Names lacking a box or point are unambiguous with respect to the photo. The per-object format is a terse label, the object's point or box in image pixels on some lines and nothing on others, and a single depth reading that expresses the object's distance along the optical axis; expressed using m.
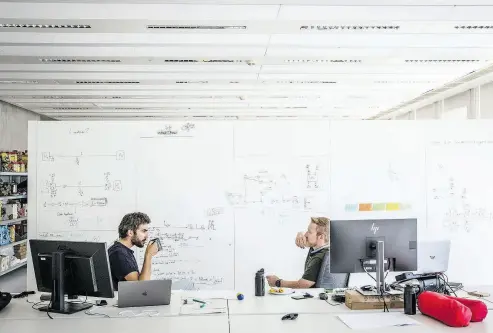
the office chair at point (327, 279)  4.20
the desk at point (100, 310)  3.07
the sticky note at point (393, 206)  5.63
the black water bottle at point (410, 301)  3.06
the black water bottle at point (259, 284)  3.50
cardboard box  3.17
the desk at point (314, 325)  2.77
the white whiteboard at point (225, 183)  5.38
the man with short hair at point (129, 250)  4.07
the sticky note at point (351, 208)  5.57
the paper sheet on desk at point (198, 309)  3.11
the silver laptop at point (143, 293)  3.23
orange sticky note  5.59
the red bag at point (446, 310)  2.79
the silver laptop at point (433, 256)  3.56
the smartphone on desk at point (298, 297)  3.42
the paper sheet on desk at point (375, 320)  2.84
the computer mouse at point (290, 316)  2.96
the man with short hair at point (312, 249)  4.26
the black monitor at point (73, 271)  3.15
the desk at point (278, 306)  3.13
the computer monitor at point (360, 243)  3.38
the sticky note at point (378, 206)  5.62
